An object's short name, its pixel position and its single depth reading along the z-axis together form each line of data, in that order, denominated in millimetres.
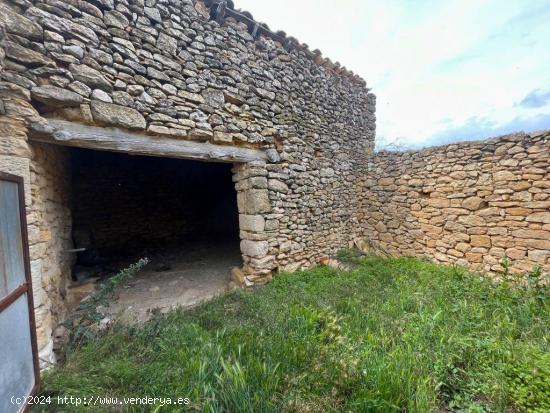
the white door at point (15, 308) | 1306
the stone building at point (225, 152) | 2244
